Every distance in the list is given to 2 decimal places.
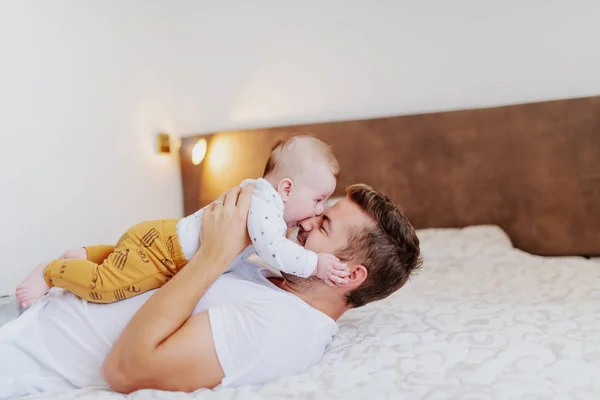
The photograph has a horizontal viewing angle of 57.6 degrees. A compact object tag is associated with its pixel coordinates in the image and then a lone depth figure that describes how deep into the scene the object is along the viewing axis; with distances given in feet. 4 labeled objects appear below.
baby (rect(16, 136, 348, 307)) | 4.22
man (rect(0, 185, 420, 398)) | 3.67
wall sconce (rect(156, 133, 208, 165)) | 10.78
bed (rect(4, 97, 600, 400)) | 3.70
